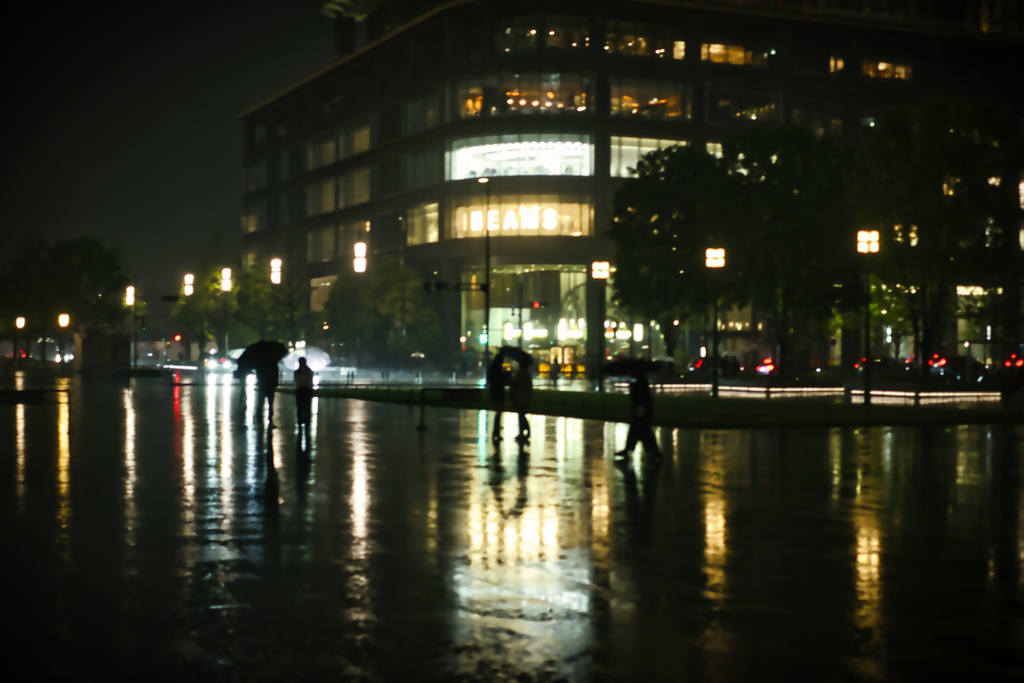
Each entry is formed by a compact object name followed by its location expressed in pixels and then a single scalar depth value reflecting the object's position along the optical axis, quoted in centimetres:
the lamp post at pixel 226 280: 4172
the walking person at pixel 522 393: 2195
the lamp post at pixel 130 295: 4859
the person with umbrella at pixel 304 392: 2192
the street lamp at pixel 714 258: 3812
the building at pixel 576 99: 8675
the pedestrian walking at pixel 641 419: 1845
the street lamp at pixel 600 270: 4819
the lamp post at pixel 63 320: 6934
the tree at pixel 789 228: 5425
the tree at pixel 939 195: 4584
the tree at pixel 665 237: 5903
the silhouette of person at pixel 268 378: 2242
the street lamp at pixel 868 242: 3406
